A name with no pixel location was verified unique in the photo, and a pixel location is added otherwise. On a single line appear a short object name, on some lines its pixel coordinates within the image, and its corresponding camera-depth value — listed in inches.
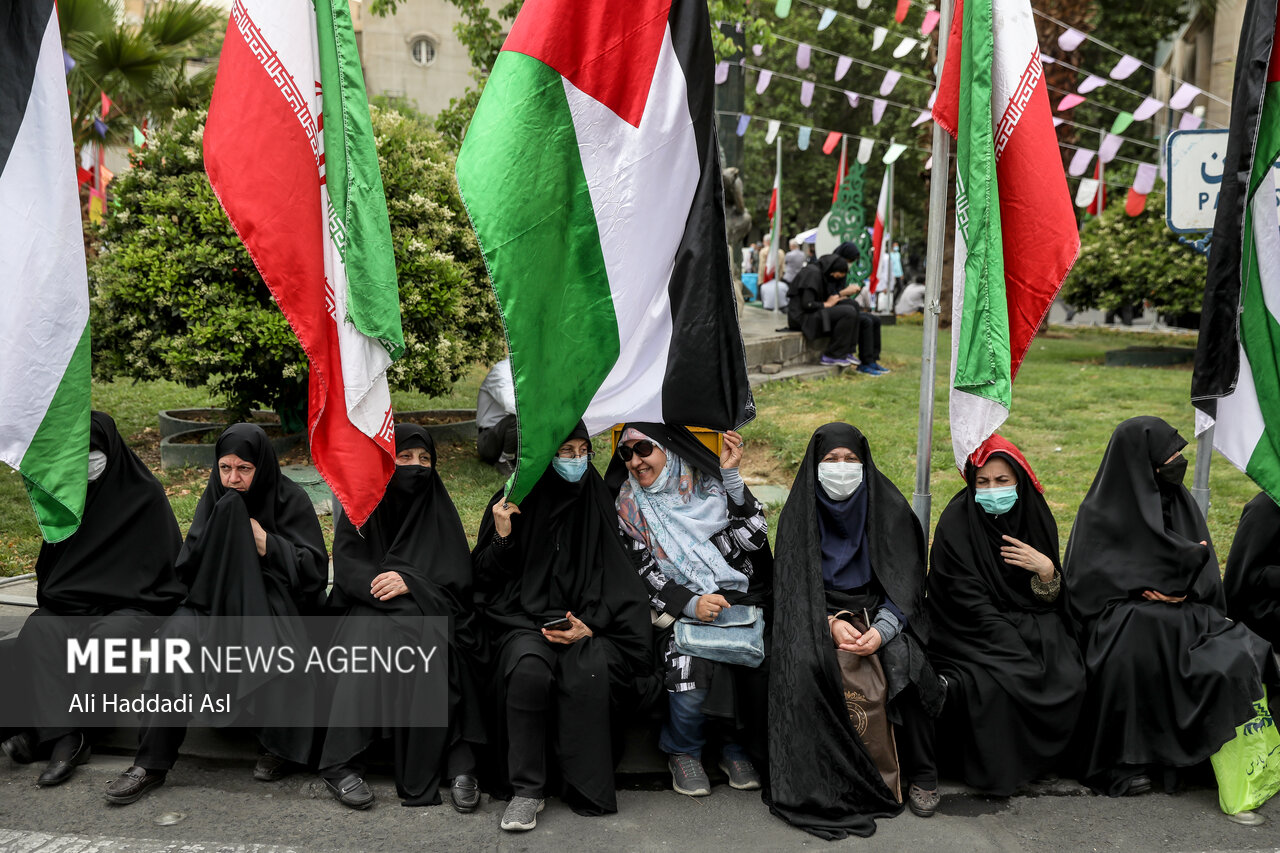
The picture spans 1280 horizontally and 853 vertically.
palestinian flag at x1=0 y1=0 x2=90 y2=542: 144.6
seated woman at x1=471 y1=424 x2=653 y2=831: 144.6
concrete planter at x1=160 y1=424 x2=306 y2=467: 294.0
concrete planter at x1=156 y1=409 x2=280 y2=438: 323.3
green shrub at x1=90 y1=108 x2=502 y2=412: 267.0
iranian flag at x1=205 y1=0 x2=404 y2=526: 147.8
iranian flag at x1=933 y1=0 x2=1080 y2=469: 150.9
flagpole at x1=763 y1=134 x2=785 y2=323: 721.6
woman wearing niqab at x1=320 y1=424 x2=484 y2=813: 147.1
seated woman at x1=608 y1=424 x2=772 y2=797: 150.7
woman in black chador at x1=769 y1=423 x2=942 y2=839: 142.8
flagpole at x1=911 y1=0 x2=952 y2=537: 158.1
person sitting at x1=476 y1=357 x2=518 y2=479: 279.6
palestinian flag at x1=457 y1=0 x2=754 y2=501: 142.9
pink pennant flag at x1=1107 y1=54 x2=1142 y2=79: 421.7
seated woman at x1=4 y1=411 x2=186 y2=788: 152.8
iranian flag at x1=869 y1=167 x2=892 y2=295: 711.6
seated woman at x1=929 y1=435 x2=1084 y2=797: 150.2
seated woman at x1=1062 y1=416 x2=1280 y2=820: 148.3
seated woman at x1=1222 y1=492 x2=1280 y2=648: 166.2
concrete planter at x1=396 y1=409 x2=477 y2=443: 324.5
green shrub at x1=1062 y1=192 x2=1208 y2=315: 498.6
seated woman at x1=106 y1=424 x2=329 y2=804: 149.9
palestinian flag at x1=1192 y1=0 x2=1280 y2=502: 153.4
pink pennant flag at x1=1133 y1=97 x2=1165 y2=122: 457.7
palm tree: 381.7
